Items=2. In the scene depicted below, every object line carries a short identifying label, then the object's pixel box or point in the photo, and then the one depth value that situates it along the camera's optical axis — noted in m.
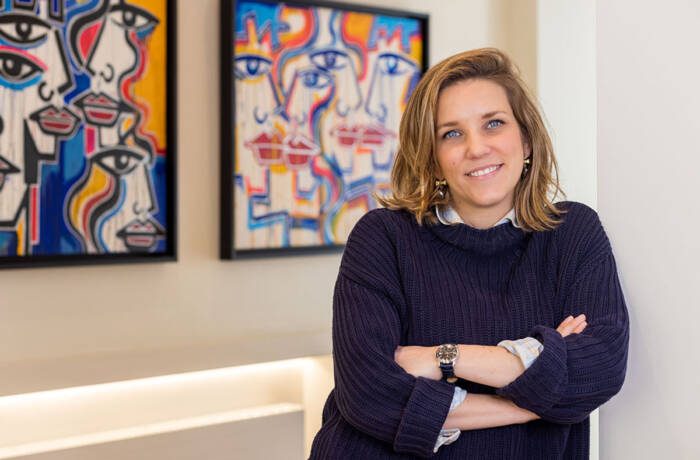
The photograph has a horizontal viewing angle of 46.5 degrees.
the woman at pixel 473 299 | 1.47
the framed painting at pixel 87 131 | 2.50
